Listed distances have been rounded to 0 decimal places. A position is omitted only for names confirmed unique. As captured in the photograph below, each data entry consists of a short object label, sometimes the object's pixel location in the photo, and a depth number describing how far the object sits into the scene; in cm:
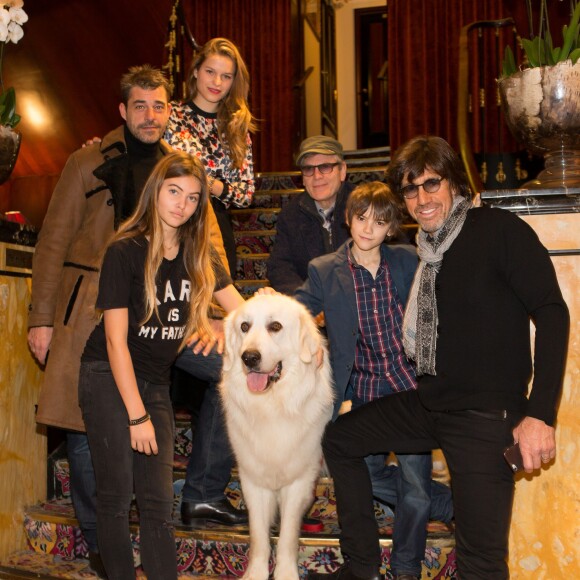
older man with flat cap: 316
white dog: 252
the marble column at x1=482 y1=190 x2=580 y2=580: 230
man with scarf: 188
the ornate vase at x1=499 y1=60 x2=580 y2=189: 237
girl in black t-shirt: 215
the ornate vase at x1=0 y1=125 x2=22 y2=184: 291
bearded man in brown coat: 275
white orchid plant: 288
